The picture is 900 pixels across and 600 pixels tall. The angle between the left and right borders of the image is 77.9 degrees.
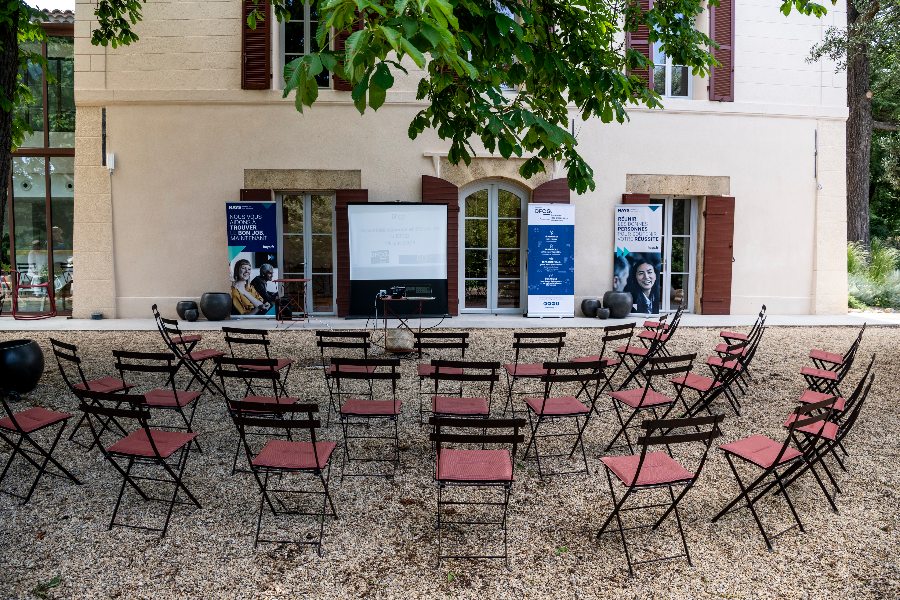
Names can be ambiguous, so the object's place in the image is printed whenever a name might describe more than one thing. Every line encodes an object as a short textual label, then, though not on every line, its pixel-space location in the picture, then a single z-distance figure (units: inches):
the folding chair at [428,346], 167.8
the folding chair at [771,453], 100.3
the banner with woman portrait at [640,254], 370.0
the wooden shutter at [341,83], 351.8
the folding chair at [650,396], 138.2
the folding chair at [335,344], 170.8
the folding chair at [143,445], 104.0
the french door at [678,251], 389.4
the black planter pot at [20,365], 181.6
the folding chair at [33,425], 115.7
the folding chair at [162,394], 138.3
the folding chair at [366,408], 131.6
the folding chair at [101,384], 145.3
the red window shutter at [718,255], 376.2
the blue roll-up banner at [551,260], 361.1
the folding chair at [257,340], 178.2
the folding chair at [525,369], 165.2
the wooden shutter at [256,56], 352.5
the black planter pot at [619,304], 364.2
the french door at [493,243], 378.3
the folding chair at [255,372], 134.1
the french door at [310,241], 371.9
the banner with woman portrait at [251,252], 352.8
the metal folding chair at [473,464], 95.3
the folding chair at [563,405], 131.0
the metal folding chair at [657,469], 94.0
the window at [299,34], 364.2
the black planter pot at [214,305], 345.4
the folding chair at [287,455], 99.4
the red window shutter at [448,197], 361.1
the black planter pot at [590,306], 367.6
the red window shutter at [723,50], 370.0
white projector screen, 335.6
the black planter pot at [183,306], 350.0
